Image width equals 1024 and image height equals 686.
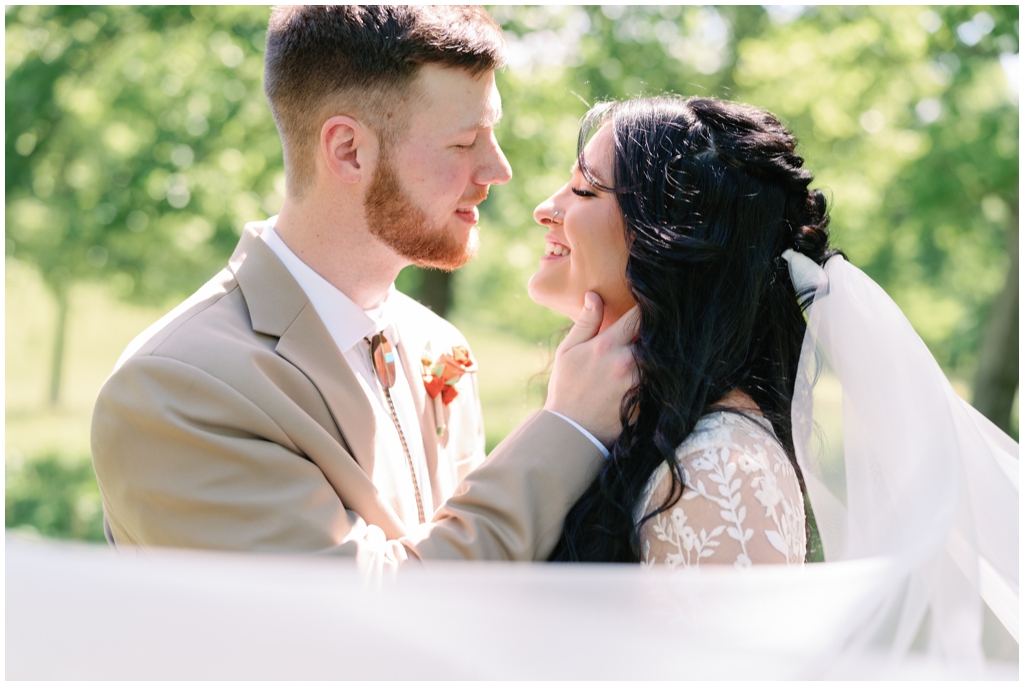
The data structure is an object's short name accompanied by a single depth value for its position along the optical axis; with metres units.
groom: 2.31
